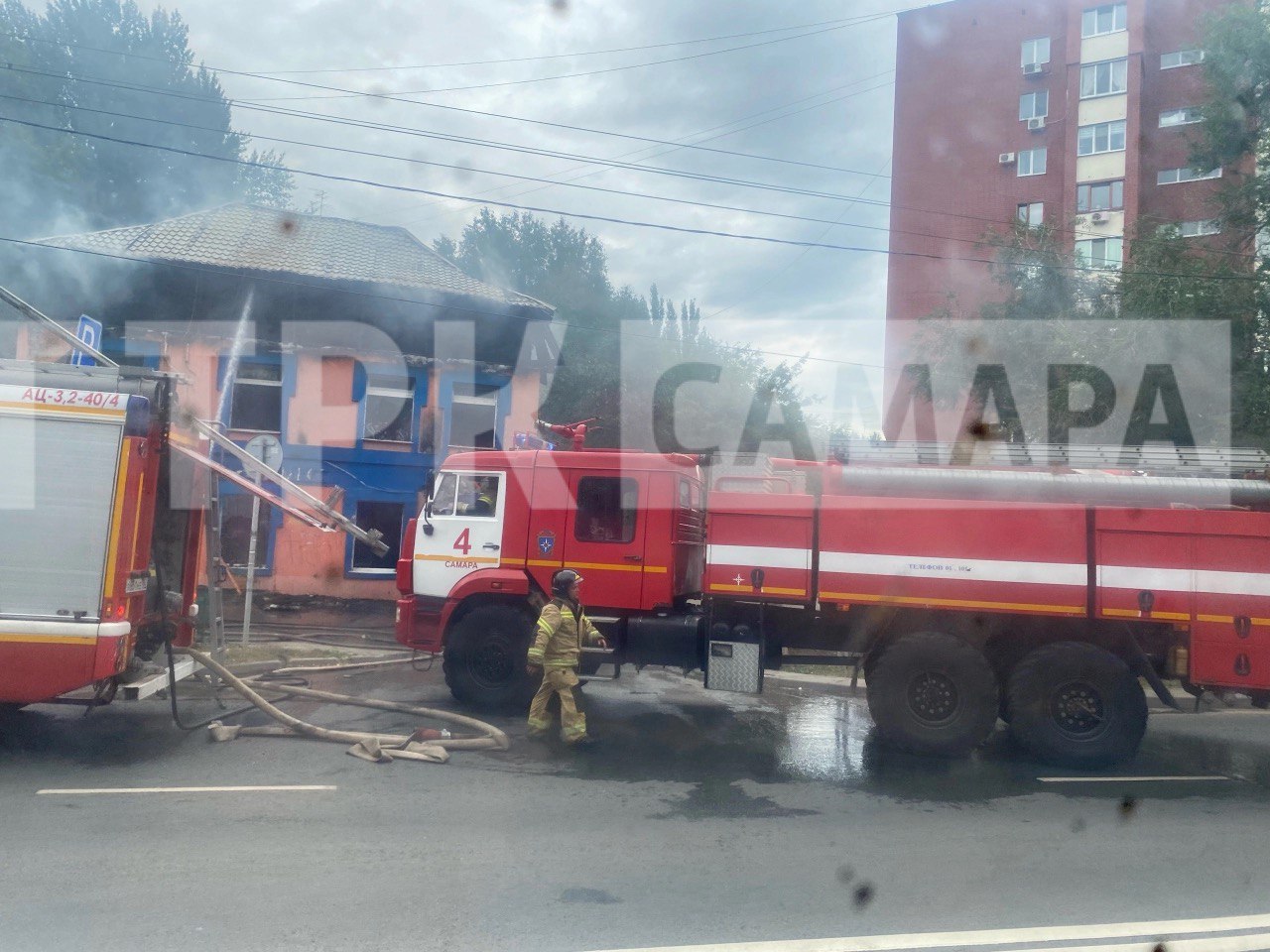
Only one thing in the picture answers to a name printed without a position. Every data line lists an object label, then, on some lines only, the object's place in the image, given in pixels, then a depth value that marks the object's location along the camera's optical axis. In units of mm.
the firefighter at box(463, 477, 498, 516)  9695
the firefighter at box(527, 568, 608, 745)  8062
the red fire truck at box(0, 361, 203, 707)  6855
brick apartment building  31484
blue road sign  9070
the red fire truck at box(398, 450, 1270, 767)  7996
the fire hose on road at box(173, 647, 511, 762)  7438
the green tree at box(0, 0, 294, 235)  26125
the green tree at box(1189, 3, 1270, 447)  15422
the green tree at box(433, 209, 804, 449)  29250
